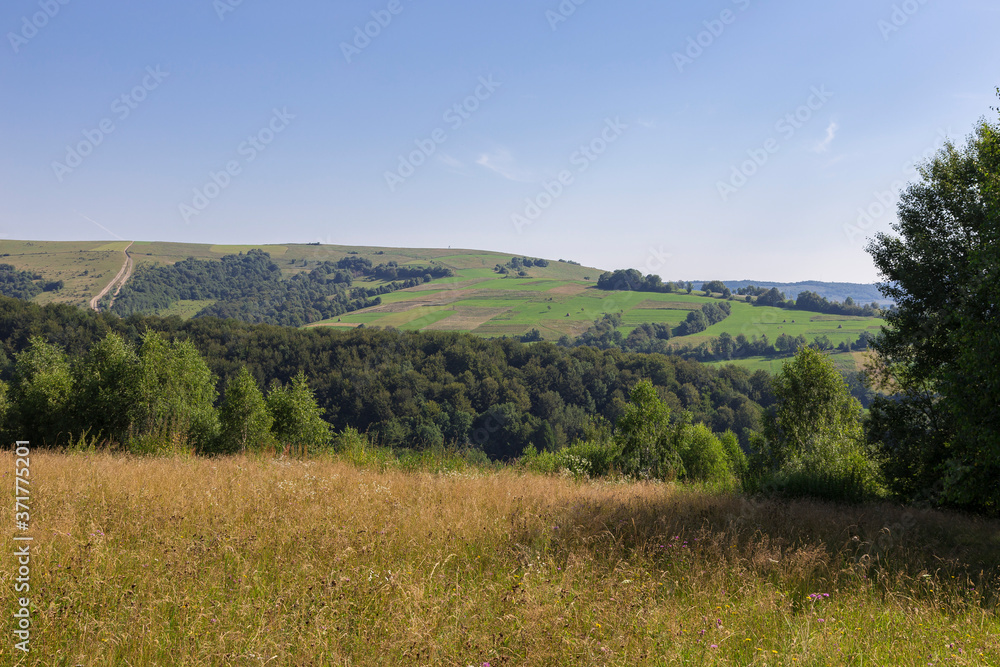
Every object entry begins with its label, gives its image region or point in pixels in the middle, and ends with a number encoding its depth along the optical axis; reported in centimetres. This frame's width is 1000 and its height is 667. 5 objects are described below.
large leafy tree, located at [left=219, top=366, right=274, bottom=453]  3378
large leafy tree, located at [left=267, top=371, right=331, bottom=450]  3591
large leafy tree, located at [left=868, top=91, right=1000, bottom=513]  1095
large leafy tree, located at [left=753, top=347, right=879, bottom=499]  2755
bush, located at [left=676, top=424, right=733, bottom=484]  4115
